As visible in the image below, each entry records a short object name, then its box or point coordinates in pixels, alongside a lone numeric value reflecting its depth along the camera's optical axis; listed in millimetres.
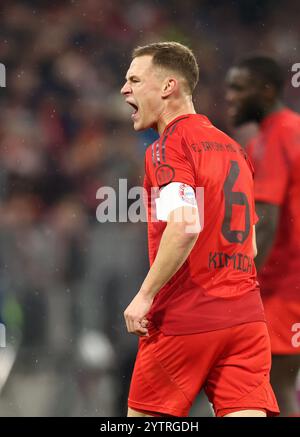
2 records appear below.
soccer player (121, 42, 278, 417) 4125
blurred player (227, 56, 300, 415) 5477
